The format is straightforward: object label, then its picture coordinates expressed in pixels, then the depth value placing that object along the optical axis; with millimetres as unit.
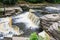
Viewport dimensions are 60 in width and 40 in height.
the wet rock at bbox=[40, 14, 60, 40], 4534
